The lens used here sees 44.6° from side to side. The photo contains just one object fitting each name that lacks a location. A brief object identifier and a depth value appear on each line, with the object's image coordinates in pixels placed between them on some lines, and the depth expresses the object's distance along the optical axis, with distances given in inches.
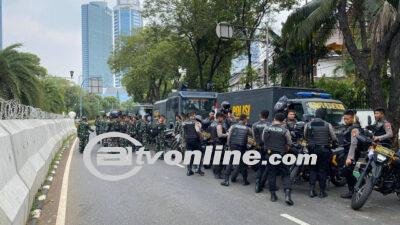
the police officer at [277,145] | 346.9
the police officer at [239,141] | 416.8
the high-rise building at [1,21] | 1887.8
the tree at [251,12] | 1099.3
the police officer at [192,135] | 484.5
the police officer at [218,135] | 462.3
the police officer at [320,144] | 362.9
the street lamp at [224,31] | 902.4
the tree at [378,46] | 532.4
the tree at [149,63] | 1360.7
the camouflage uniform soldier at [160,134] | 658.2
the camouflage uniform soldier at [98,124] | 809.7
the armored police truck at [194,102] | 890.7
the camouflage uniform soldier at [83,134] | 743.1
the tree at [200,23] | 1101.7
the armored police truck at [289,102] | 490.6
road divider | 213.5
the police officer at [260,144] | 379.6
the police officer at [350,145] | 342.6
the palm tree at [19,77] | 980.6
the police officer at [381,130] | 352.5
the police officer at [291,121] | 403.2
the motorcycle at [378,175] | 303.9
